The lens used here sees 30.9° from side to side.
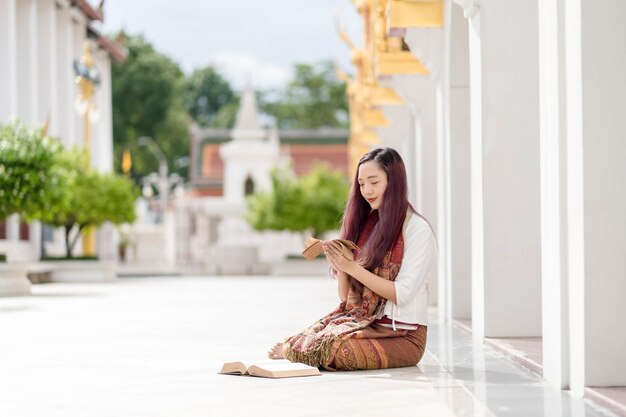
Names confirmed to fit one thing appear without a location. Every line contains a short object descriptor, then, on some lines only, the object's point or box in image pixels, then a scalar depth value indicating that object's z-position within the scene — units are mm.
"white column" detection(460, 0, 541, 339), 9586
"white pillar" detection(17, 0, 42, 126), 34281
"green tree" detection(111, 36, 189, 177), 67125
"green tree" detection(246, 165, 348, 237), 40125
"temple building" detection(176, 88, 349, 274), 52656
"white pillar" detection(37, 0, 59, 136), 36781
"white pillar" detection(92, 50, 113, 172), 46344
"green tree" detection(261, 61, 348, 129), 76938
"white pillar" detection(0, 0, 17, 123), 32156
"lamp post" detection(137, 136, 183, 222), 64438
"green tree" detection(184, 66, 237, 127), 81875
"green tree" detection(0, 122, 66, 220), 22406
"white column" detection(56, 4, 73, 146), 39562
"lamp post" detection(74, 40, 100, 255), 33906
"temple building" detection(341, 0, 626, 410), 6129
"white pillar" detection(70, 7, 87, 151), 40906
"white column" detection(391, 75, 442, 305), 15961
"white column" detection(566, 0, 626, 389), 6113
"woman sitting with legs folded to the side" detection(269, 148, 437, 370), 7340
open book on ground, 7059
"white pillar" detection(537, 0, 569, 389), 6547
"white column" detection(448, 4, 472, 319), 12328
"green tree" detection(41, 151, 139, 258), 30672
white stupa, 53312
